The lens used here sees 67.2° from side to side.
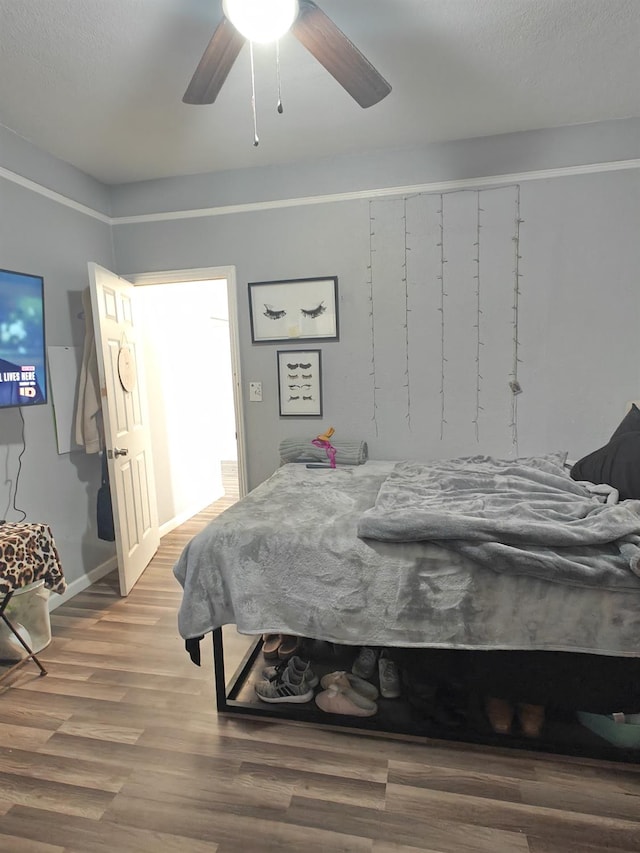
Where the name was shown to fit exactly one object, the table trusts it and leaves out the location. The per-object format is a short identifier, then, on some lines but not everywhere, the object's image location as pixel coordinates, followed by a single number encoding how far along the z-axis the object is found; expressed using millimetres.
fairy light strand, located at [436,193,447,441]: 3117
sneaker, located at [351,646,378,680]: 2135
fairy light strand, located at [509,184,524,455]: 3016
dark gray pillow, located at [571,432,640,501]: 1938
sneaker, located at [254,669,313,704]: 1974
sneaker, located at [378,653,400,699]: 2002
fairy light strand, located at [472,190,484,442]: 3051
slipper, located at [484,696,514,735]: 1771
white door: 3000
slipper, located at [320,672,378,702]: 1995
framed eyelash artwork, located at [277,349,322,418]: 3369
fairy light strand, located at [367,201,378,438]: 3201
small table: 2095
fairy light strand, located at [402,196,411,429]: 3164
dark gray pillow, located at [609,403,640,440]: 2279
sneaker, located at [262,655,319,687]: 2057
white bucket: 2363
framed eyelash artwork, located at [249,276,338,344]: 3305
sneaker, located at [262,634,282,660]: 2312
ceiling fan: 1542
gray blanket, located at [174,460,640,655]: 1577
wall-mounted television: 2490
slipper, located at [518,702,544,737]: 1767
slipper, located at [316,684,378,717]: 1879
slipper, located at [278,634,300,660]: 2268
